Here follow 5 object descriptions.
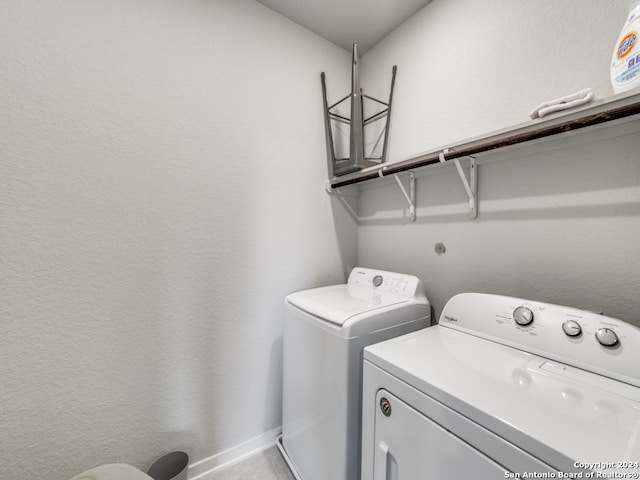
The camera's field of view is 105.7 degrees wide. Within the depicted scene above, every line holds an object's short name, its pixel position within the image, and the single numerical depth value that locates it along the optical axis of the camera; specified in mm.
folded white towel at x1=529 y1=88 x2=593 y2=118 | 813
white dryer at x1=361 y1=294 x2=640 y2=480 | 492
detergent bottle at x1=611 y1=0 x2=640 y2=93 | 742
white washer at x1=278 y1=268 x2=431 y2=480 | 972
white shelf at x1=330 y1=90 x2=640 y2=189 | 738
